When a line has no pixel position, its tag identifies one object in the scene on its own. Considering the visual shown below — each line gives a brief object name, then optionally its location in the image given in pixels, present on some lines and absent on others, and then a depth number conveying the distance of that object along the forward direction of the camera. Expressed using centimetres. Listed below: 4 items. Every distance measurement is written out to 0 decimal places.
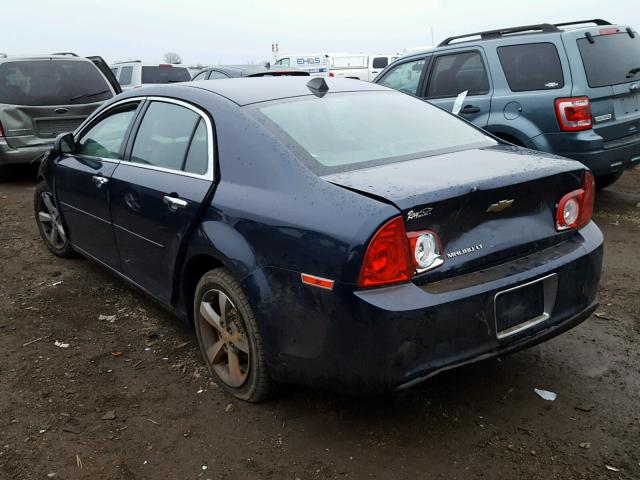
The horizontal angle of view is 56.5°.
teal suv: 552
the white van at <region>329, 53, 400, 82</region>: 2586
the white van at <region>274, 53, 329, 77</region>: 2620
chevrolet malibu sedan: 229
